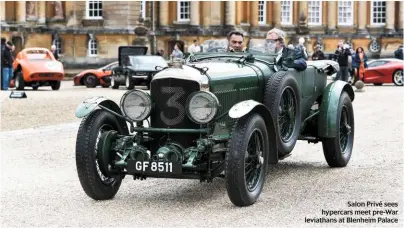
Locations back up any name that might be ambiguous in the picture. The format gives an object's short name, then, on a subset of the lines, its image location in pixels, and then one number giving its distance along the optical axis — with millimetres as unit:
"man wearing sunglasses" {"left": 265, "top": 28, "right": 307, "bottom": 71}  10742
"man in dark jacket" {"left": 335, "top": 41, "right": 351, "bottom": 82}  33812
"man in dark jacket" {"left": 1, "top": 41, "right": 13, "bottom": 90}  32031
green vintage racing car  8648
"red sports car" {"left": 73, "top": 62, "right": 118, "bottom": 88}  39125
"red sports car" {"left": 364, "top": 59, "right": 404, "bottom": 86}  39156
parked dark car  36281
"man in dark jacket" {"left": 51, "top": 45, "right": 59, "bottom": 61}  40709
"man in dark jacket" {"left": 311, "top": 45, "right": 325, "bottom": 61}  35969
